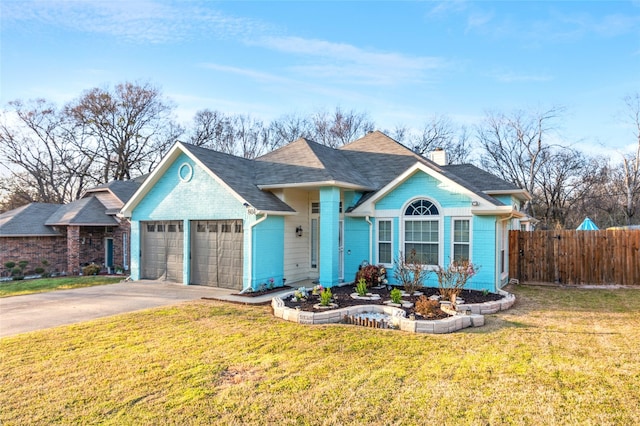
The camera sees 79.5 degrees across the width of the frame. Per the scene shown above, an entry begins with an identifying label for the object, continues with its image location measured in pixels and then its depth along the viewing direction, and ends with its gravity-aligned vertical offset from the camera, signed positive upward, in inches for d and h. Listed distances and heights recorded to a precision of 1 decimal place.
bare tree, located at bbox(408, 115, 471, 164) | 1363.2 +283.0
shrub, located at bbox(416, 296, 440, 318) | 305.1 -72.5
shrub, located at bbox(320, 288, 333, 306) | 341.7 -72.3
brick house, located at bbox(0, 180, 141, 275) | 756.0 -34.8
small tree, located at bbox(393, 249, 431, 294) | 404.2 -60.1
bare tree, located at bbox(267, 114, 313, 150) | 1489.9 +348.5
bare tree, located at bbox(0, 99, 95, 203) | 1202.6 +206.6
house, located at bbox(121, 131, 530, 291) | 439.8 +0.8
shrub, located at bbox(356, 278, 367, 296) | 397.7 -73.9
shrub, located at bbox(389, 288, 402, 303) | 357.1 -72.8
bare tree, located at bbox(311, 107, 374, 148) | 1419.8 +336.7
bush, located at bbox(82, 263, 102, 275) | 730.8 -98.7
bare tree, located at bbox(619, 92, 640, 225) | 1102.6 +155.1
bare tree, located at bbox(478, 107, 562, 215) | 1256.2 +250.9
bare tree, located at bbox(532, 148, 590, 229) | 1238.9 +111.9
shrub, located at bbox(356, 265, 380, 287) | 449.4 -67.0
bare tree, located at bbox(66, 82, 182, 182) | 1246.3 +312.2
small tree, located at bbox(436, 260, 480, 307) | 365.1 -59.6
